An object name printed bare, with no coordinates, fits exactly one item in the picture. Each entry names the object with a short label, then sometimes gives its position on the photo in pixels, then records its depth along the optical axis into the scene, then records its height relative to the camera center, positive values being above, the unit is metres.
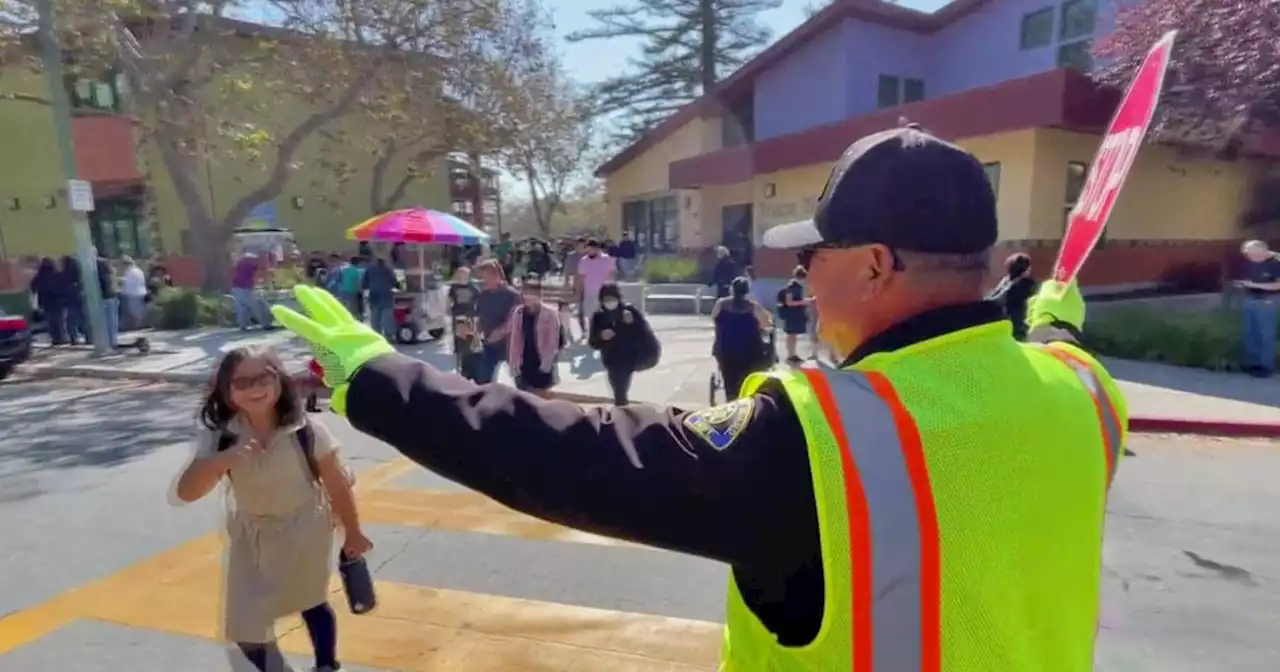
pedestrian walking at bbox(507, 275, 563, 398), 7.10 -0.98
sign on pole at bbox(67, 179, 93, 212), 11.80 +0.60
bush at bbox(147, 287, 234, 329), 16.62 -1.55
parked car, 11.59 -1.48
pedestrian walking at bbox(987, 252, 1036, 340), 7.08 -0.59
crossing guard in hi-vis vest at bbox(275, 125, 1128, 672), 0.95 -0.28
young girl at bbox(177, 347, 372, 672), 2.78 -0.88
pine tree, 31.05 +6.72
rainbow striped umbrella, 12.42 +0.03
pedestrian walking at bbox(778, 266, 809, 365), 9.88 -1.08
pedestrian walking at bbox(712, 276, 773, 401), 7.41 -0.97
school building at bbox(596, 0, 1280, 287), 13.29 +1.61
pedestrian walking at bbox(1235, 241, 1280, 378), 9.09 -1.02
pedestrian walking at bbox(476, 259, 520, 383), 7.61 -0.70
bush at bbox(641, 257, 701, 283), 20.64 -1.12
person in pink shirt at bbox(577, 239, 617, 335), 12.70 -0.66
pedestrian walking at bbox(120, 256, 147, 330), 15.95 -1.16
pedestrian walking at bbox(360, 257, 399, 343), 12.89 -0.97
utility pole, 11.78 +1.15
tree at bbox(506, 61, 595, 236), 24.62 +3.26
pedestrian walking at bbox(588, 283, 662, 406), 7.52 -0.99
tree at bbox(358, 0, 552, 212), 16.03 +2.85
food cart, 12.50 -0.15
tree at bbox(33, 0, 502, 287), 14.30 +3.22
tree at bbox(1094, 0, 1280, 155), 9.73 +1.98
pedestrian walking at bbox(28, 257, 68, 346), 14.17 -1.06
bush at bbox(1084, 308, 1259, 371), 10.00 -1.53
